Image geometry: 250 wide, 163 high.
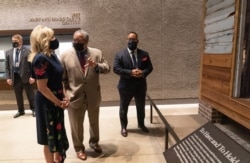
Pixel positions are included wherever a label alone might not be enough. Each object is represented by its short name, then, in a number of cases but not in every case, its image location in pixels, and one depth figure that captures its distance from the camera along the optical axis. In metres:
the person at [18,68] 4.68
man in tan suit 2.78
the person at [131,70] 3.59
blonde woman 2.13
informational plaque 1.47
